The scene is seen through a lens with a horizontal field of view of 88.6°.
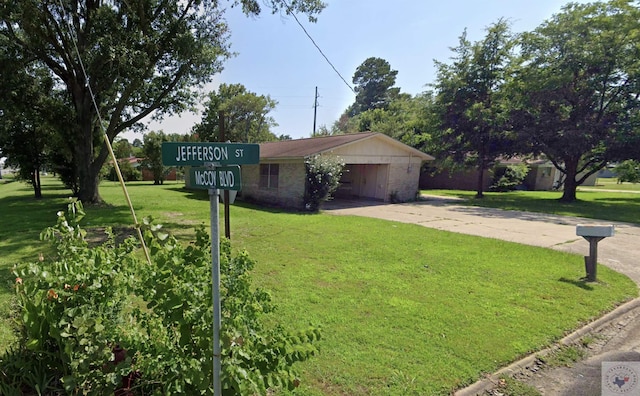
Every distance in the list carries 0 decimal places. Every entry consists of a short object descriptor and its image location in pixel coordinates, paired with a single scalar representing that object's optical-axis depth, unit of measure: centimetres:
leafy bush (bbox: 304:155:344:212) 1366
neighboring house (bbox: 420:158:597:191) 2870
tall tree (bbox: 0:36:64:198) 1139
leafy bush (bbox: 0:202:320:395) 187
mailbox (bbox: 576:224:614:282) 523
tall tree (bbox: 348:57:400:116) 5603
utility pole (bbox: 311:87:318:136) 4209
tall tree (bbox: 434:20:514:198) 1966
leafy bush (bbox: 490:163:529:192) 2692
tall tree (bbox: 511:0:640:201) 1639
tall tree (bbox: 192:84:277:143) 3306
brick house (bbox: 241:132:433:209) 1484
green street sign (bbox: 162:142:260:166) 183
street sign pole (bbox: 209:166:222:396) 175
